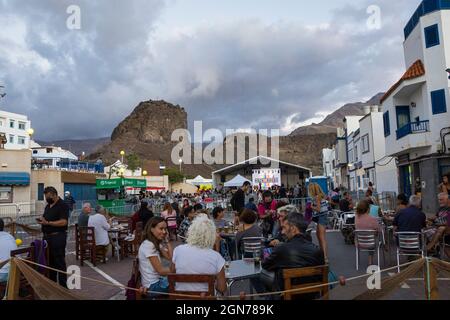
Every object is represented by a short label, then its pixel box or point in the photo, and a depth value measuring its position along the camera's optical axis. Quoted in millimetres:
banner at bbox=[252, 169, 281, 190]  29547
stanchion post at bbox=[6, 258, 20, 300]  4336
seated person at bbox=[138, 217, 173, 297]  4625
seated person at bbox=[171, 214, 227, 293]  4230
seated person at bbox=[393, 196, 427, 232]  7676
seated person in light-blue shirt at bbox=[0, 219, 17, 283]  5492
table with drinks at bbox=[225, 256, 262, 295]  4844
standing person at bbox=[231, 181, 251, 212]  11591
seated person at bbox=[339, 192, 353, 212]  13523
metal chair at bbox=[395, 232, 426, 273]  7391
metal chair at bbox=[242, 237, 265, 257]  6738
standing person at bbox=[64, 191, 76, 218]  22153
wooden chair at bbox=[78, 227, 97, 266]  9875
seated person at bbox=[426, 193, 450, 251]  7363
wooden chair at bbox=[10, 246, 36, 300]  4477
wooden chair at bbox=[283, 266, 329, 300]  3916
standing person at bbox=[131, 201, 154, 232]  11352
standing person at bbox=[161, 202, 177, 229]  13906
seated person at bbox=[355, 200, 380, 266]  8219
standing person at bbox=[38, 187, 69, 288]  6758
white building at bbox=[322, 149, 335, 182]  57062
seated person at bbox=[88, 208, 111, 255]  10117
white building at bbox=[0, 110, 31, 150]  75375
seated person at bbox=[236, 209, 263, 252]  7211
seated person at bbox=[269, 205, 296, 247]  6617
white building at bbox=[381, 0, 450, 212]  18406
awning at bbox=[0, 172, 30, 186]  30172
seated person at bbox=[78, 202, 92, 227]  10570
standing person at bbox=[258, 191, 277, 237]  10227
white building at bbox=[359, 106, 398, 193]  27109
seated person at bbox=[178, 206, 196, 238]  11969
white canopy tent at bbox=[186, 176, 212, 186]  58469
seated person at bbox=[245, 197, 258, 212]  10992
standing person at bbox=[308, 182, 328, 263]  8008
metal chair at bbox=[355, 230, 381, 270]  7879
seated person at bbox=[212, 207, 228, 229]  9648
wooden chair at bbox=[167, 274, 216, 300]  3842
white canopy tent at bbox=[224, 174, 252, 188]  30506
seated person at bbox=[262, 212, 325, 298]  4312
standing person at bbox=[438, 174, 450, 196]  9212
